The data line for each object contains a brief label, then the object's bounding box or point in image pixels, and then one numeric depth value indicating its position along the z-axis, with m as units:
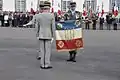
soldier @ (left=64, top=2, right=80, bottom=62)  14.40
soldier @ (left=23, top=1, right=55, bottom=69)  12.58
